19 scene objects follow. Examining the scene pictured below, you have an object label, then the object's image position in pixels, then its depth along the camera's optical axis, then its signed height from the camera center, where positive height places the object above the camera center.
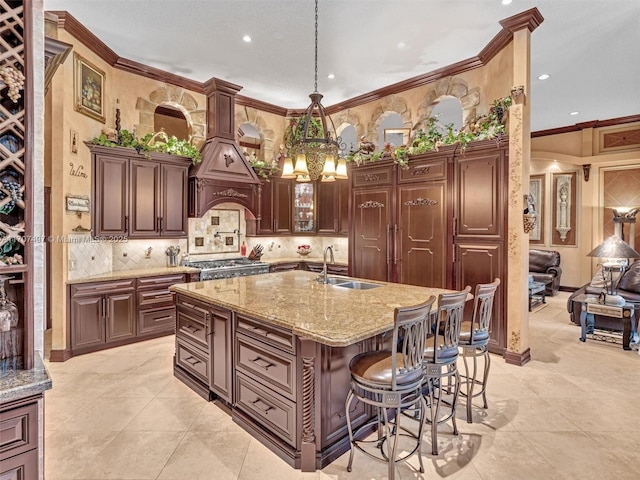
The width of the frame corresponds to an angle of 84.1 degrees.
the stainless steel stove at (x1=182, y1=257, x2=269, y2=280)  5.32 -0.48
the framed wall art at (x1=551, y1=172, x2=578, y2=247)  8.40 +0.68
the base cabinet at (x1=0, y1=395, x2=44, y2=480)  1.33 -0.79
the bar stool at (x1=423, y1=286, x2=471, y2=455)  2.32 -0.78
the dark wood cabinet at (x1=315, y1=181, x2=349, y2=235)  6.52 +0.55
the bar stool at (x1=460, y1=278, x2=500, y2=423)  2.73 -0.77
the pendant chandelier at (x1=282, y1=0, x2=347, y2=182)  3.00 +0.72
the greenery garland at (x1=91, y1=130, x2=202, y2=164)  4.59 +1.29
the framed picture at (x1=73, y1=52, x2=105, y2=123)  4.23 +1.86
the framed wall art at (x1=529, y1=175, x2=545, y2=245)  8.70 +0.88
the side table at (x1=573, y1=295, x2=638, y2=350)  4.62 -1.04
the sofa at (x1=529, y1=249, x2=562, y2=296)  7.79 -0.72
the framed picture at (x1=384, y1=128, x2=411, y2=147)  5.43 +1.62
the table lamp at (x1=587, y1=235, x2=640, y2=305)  4.68 -0.22
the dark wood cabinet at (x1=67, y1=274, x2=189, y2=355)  4.25 -0.97
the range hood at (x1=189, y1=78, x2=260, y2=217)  5.34 +1.23
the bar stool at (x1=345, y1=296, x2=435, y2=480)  2.02 -0.83
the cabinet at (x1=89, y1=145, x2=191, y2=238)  4.55 +0.59
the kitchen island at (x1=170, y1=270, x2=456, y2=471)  2.27 -0.84
